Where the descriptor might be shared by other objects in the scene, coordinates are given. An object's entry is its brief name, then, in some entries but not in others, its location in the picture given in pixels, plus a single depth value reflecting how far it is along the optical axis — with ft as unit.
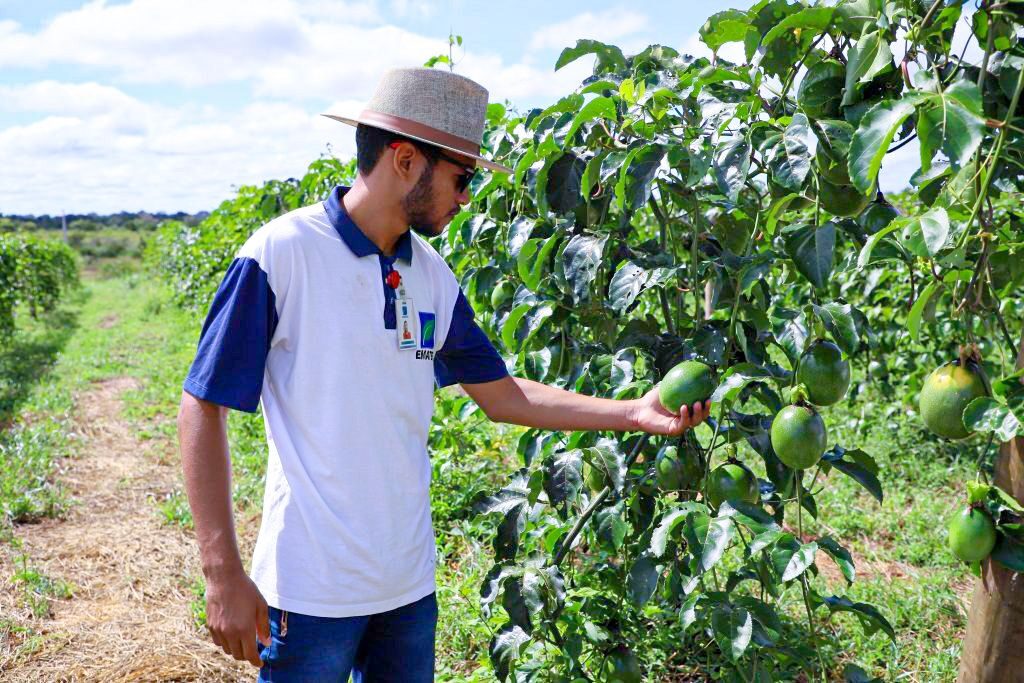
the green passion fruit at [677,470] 5.71
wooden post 4.24
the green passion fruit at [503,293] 7.73
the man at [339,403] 4.88
